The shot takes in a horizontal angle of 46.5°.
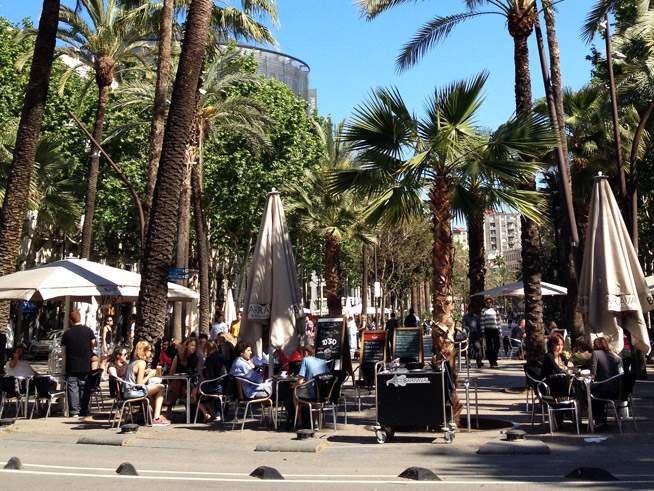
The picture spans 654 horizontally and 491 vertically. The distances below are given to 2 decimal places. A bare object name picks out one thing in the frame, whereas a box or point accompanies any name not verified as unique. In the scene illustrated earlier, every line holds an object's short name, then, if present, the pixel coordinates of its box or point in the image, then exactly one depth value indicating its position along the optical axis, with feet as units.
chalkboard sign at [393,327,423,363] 54.60
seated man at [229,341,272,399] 38.11
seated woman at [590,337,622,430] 34.71
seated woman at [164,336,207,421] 42.52
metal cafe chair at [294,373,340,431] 36.24
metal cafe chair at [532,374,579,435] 34.58
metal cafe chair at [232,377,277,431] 37.86
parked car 106.73
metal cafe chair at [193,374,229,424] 39.83
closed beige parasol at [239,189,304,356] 42.27
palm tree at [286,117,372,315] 90.89
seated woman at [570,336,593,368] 38.81
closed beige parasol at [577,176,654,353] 38.42
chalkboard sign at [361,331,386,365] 55.10
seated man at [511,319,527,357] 78.19
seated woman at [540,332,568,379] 35.88
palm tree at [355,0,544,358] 50.34
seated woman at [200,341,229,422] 40.01
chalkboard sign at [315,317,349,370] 56.29
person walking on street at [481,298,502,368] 70.08
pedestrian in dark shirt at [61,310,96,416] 42.45
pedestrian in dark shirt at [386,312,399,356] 54.90
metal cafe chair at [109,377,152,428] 38.14
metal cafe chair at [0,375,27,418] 41.96
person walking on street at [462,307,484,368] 69.62
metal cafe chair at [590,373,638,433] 34.47
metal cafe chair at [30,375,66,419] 41.78
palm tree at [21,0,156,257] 77.71
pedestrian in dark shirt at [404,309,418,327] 84.17
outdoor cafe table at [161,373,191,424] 39.86
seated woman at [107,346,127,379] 42.55
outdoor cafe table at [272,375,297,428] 38.68
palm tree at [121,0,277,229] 63.31
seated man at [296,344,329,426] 36.63
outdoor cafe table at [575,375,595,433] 34.35
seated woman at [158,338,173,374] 47.45
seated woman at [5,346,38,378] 41.93
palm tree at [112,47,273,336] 73.51
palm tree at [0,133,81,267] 80.43
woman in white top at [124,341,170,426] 38.29
